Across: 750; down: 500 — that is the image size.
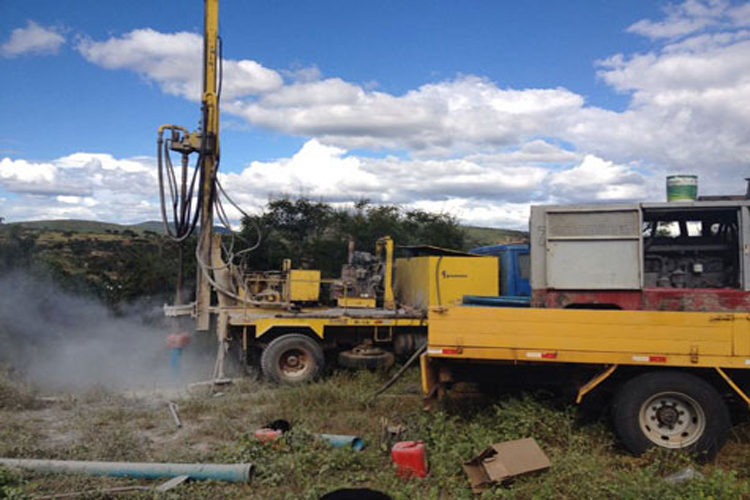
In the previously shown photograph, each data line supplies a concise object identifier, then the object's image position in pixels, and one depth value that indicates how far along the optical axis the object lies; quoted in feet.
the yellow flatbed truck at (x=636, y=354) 19.86
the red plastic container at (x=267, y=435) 21.09
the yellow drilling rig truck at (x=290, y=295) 33.50
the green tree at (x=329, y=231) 59.47
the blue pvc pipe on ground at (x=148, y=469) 18.54
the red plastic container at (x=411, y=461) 18.84
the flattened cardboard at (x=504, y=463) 17.61
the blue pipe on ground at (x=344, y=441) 21.07
